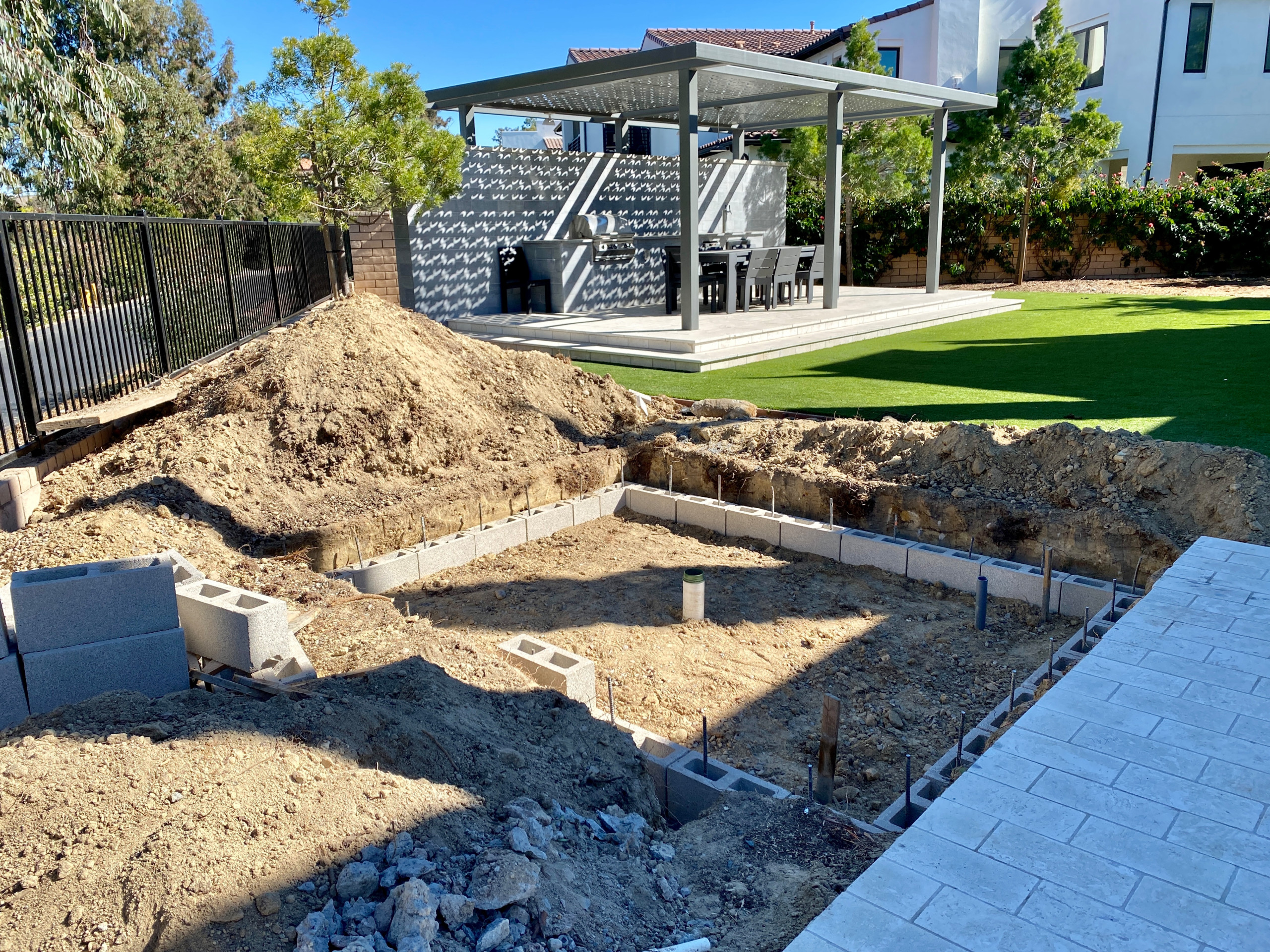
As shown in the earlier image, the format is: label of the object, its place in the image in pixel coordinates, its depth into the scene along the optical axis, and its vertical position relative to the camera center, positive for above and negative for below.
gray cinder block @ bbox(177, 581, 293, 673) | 3.24 -1.30
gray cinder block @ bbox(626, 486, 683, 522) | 6.14 -1.67
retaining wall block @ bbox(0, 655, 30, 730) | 2.76 -1.28
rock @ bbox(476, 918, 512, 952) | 1.81 -1.37
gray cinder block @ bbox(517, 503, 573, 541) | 5.82 -1.68
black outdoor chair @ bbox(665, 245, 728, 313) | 13.60 -0.28
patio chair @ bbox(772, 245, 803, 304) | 14.20 -0.09
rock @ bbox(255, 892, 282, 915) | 1.87 -1.33
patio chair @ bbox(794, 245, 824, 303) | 15.15 -0.18
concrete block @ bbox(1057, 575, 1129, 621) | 4.32 -1.70
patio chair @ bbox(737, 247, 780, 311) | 13.95 -0.17
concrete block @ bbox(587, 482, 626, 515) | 6.27 -1.65
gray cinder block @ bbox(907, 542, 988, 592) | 4.75 -1.70
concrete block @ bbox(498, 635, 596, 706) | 3.53 -1.62
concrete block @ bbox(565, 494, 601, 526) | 6.09 -1.67
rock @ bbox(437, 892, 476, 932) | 1.85 -1.34
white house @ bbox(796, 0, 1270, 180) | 21.86 +4.81
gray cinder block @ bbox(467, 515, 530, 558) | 5.55 -1.69
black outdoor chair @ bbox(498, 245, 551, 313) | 14.00 -0.11
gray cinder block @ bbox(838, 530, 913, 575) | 5.00 -1.69
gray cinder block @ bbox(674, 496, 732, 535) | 5.83 -1.67
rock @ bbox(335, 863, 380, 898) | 1.92 -1.32
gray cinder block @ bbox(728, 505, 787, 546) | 5.55 -1.67
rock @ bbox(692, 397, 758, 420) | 7.31 -1.23
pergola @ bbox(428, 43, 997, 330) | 10.59 +2.47
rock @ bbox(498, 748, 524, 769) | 2.65 -1.46
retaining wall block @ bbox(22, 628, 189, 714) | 2.83 -1.27
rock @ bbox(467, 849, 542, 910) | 1.90 -1.34
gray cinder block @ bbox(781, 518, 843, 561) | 5.27 -1.68
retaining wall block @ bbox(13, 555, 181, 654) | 2.80 -1.04
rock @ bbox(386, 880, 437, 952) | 1.78 -1.31
